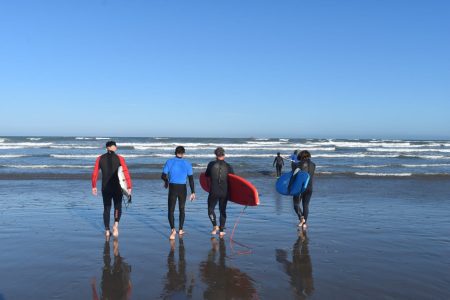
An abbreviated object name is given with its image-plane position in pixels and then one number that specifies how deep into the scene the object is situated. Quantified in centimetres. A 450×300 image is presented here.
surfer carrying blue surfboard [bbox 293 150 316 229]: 873
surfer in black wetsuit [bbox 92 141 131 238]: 757
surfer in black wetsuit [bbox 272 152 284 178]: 2214
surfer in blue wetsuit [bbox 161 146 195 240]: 754
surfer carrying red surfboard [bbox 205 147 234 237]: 776
